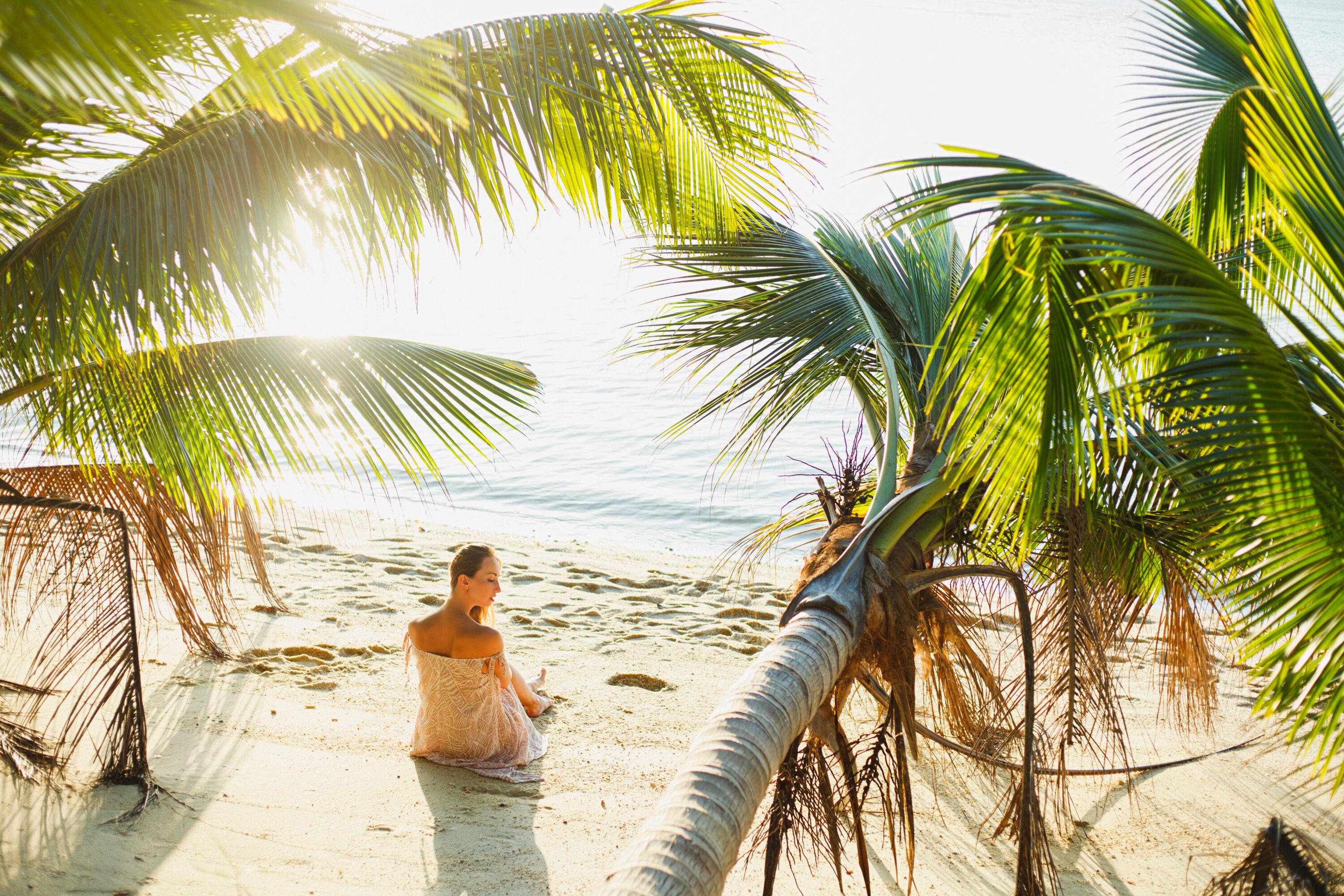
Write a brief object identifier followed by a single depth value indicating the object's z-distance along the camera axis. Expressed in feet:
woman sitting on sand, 13.55
